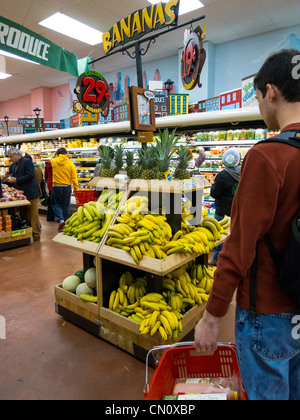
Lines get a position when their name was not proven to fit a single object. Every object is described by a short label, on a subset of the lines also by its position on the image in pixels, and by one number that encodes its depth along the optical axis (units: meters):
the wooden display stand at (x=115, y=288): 2.25
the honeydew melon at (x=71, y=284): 2.91
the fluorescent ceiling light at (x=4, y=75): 11.85
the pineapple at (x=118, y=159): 2.88
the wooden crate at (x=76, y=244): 2.53
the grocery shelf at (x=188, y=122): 4.52
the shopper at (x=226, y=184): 3.86
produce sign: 3.75
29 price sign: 5.67
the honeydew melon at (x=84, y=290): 2.77
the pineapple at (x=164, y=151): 2.56
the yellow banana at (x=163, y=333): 2.07
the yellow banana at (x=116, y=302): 2.47
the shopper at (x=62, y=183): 6.49
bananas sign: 3.68
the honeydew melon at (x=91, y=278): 2.71
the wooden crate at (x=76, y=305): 2.62
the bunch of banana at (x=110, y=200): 2.78
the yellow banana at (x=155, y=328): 2.12
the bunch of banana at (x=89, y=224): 2.67
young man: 0.94
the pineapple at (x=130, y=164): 2.80
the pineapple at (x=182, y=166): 2.57
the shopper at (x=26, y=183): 5.45
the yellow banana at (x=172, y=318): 2.17
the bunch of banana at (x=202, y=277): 2.79
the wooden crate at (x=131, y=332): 2.26
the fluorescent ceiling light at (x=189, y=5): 6.38
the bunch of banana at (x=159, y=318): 2.14
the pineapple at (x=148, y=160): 2.67
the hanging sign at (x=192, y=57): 3.87
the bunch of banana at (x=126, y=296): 2.46
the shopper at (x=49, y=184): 7.29
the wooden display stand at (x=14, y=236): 5.16
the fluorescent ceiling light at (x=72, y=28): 7.35
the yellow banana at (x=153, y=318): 2.16
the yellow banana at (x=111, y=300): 2.50
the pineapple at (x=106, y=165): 2.91
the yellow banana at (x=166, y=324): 2.13
